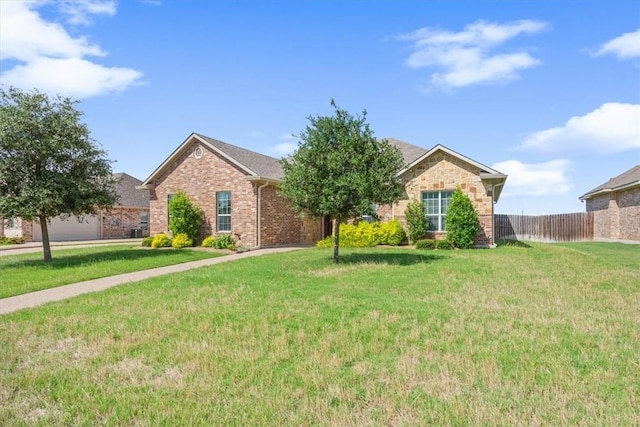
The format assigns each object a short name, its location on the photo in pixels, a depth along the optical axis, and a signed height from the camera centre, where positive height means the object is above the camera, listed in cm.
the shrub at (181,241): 2170 -95
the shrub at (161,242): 2220 -98
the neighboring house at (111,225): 3139 -5
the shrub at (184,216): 2195 +34
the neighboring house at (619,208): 2653 +54
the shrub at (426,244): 1973 -117
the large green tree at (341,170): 1327 +159
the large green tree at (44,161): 1594 +252
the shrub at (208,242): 2150 -100
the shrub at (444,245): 1966 -122
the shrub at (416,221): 2083 -11
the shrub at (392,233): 2097 -68
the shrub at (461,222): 1970 -18
